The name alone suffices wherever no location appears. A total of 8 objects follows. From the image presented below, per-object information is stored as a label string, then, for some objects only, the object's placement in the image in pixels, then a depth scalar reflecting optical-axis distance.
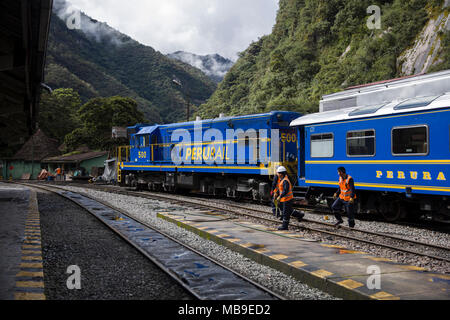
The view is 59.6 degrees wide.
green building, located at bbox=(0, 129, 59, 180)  58.17
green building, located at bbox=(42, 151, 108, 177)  51.62
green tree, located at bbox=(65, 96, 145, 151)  58.19
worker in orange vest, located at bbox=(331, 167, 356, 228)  10.64
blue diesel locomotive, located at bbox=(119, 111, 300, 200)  16.03
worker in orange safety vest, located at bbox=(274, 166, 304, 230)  10.48
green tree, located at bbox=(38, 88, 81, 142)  75.44
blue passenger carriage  10.36
